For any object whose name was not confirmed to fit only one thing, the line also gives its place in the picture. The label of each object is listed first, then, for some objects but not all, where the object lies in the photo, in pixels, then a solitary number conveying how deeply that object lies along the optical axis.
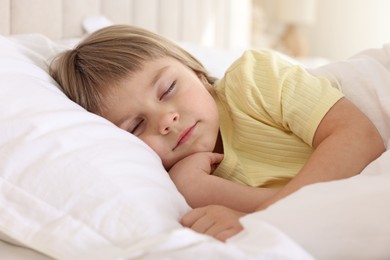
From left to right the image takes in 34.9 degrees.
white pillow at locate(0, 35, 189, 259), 0.73
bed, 0.67
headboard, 1.56
